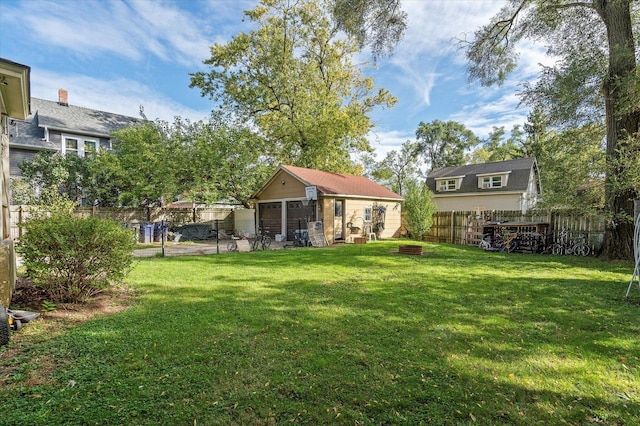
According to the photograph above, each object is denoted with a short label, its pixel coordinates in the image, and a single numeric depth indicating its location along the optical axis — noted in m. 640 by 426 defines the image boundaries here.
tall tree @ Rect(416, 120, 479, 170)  38.62
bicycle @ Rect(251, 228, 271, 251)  12.34
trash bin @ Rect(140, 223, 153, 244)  14.45
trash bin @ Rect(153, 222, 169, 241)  15.07
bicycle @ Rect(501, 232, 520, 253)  12.48
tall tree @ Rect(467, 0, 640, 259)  8.76
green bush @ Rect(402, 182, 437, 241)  13.41
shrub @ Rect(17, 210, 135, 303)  4.18
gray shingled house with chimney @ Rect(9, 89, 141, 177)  18.05
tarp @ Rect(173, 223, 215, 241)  16.03
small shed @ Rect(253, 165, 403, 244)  14.78
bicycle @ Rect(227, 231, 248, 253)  11.70
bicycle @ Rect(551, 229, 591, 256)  11.15
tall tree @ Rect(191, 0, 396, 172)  20.89
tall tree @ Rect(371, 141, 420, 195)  38.69
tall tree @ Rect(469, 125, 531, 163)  34.50
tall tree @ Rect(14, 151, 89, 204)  15.27
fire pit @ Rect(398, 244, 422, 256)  10.73
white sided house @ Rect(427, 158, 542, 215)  24.08
